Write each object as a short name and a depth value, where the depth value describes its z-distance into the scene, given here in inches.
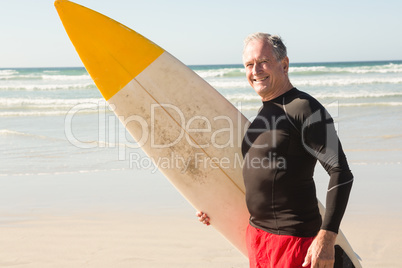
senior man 178.3
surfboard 215.4
